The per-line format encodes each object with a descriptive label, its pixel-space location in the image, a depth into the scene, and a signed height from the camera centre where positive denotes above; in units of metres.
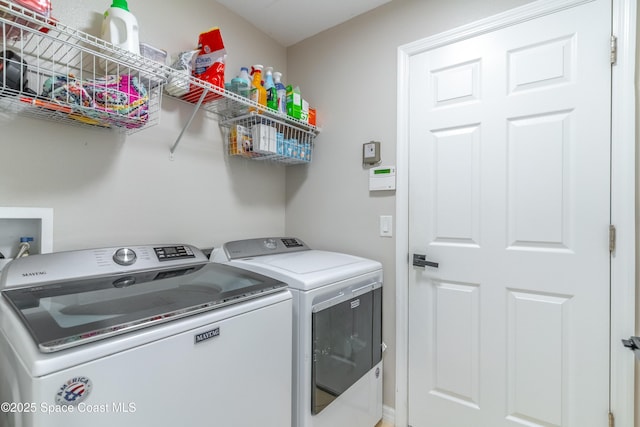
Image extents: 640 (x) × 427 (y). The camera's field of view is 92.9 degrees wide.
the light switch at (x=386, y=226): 1.88 -0.08
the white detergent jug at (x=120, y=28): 1.26 +0.77
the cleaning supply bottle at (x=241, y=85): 1.69 +0.71
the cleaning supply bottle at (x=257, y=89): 1.74 +0.72
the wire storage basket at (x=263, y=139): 1.80 +0.45
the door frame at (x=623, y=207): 1.26 +0.03
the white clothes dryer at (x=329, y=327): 1.30 -0.56
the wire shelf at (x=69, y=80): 1.01 +0.50
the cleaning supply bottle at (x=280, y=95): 1.88 +0.74
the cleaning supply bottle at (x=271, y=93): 1.85 +0.73
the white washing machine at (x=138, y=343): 0.69 -0.36
